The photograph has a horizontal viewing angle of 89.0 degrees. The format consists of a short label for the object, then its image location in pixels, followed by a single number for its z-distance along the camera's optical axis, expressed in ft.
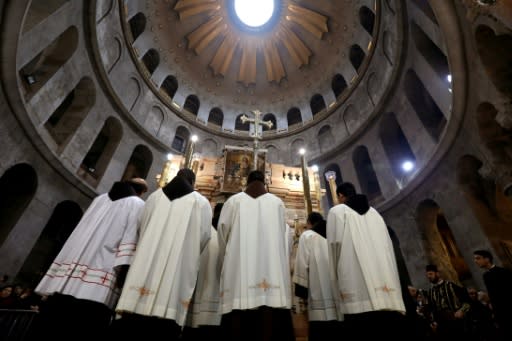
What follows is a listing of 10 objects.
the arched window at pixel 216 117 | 68.27
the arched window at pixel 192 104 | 65.40
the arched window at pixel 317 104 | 65.36
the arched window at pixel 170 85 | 61.99
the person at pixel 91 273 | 8.21
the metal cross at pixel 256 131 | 24.54
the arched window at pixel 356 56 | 56.95
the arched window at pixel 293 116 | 68.12
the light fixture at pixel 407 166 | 38.19
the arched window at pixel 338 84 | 60.98
